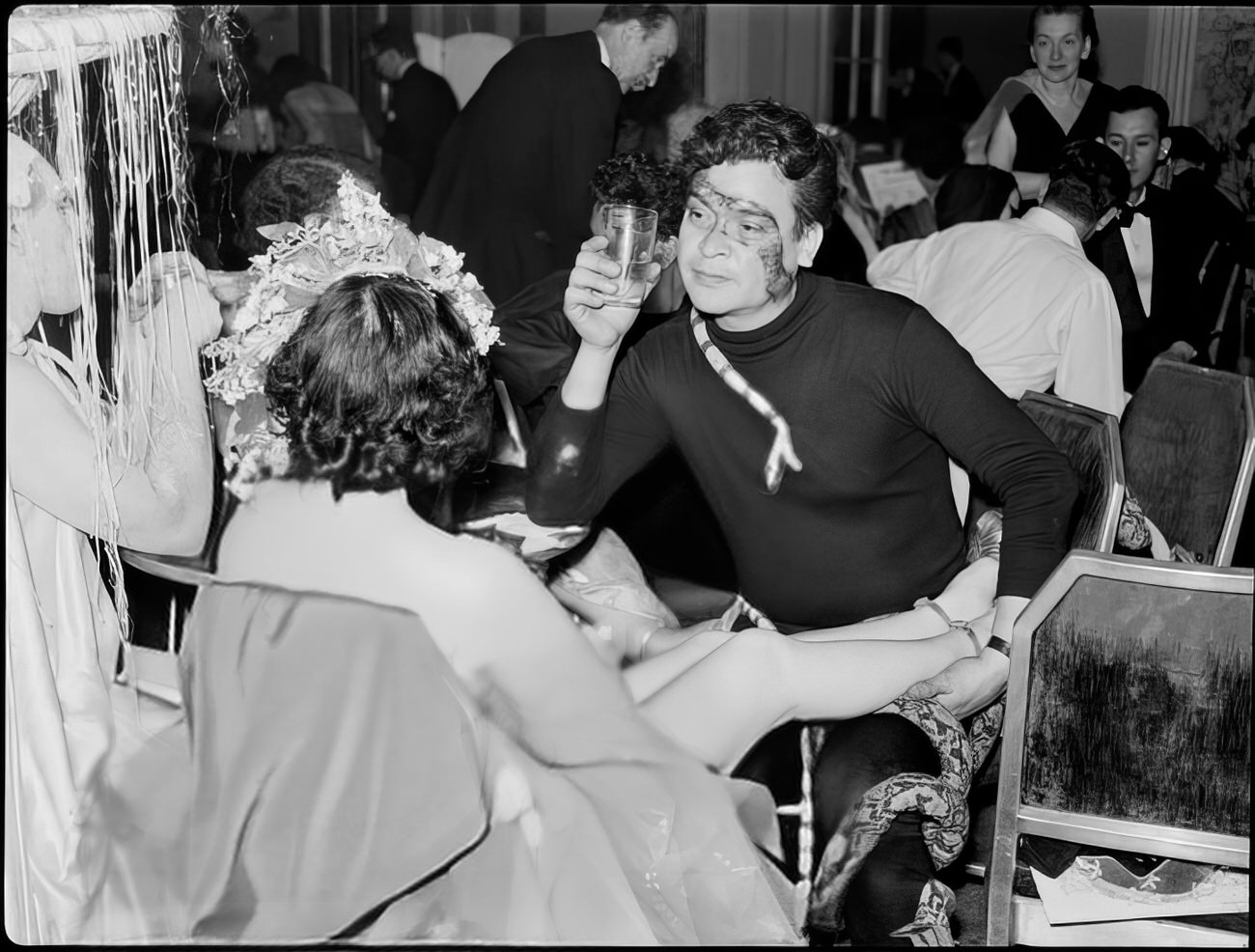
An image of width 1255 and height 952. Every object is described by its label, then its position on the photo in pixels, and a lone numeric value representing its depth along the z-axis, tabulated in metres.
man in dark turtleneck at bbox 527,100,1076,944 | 1.81
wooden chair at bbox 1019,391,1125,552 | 1.98
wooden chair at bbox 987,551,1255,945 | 1.58
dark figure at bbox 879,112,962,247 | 4.07
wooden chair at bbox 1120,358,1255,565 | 2.19
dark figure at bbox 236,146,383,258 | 2.13
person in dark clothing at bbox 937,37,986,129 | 4.66
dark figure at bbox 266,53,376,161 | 3.37
